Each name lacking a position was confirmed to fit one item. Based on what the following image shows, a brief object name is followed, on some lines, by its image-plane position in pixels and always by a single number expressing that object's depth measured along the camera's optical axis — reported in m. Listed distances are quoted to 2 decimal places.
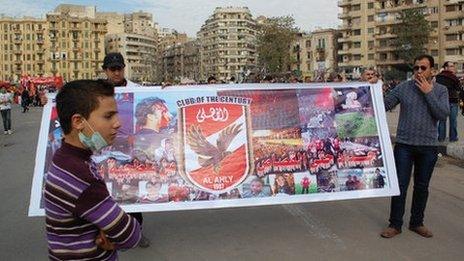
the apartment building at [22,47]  164.50
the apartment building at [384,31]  91.62
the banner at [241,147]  5.56
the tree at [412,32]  86.81
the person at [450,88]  13.35
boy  2.28
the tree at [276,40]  92.38
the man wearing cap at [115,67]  5.86
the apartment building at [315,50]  123.50
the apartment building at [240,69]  195.00
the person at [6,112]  21.20
